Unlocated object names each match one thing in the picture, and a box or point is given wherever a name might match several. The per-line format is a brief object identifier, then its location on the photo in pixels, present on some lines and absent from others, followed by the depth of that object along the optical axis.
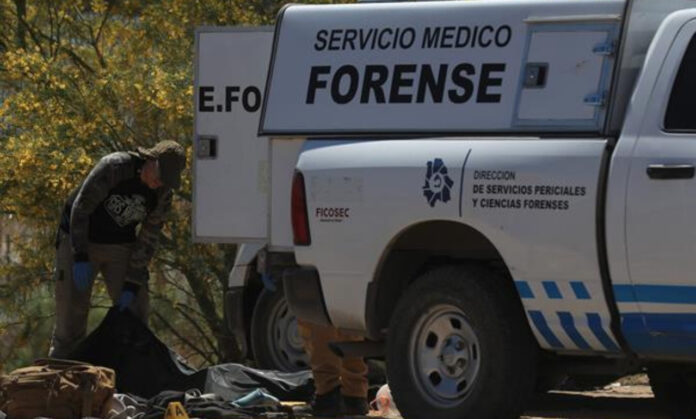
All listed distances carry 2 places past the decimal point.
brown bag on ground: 18.77
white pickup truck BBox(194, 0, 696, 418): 16.20
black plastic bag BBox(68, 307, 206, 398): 21.12
